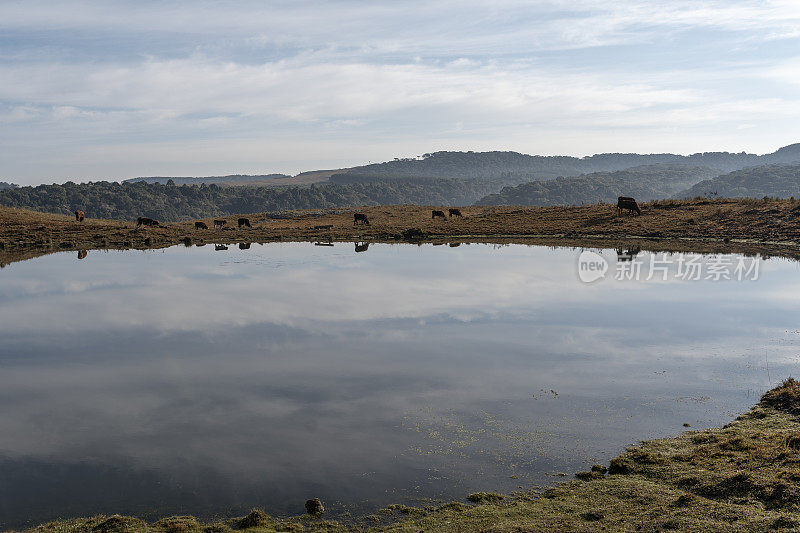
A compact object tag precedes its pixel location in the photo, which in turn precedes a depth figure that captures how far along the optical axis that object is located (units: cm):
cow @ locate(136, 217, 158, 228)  6865
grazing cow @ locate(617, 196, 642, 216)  6320
